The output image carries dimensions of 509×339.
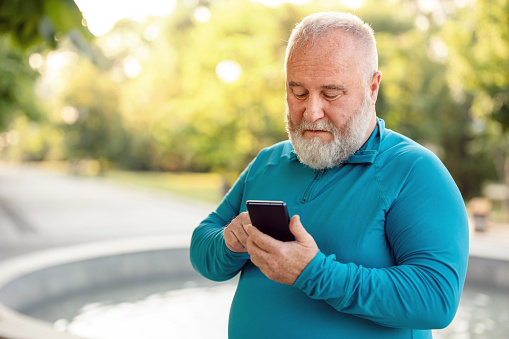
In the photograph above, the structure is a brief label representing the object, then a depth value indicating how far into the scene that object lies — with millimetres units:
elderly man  1539
